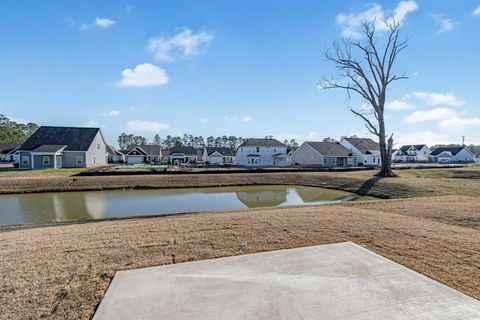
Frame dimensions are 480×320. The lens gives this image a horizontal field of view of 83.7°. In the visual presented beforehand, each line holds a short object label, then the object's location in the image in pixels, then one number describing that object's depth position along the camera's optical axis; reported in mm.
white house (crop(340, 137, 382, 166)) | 49625
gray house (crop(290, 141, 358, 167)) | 45531
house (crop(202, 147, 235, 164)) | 56312
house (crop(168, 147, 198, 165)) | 55844
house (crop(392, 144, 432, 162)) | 66312
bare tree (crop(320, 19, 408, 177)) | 24062
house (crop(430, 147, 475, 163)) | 64375
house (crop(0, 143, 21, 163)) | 56938
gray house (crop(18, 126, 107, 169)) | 31641
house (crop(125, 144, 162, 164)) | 51438
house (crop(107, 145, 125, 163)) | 59425
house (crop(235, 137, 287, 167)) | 49312
